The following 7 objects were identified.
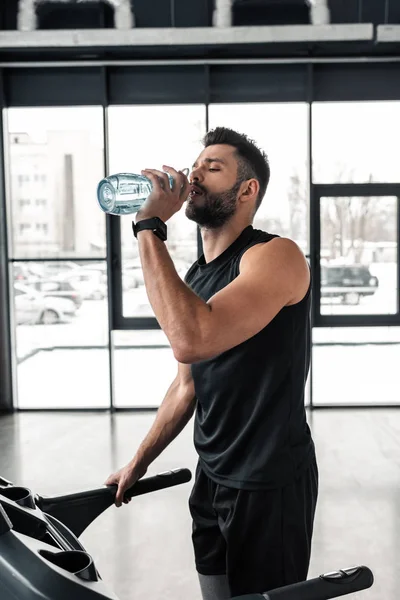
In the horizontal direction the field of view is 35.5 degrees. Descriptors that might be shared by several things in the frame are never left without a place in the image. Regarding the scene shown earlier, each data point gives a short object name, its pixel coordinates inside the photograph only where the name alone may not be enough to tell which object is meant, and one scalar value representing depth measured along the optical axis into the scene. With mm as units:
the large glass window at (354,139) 5387
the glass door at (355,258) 5512
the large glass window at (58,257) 5488
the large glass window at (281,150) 5398
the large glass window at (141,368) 5734
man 1264
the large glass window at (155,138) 5438
